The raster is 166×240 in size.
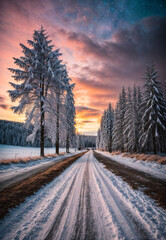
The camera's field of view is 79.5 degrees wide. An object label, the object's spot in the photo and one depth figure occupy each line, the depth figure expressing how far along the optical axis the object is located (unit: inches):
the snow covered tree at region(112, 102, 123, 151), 1057.5
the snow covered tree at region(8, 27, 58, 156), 448.8
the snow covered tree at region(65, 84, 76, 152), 870.1
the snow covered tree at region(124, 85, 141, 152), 920.9
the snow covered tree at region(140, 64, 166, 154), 658.8
